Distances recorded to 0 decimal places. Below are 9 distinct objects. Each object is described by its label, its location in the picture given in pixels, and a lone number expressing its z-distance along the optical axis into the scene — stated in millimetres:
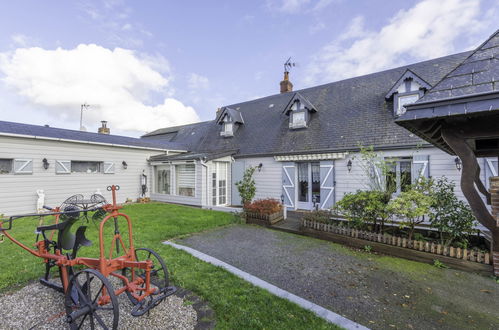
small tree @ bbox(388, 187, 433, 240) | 5637
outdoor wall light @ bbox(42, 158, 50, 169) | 10570
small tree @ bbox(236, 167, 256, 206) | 11070
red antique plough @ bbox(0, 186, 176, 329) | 2633
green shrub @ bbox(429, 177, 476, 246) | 5191
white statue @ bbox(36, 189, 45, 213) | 10155
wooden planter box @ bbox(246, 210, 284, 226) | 8672
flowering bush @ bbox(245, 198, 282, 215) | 8862
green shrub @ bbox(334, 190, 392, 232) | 6367
